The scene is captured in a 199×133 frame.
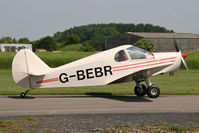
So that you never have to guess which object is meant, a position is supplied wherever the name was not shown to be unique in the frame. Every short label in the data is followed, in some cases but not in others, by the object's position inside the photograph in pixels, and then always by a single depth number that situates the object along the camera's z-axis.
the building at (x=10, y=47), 92.39
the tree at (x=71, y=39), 173.38
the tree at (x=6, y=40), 174.75
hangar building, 96.69
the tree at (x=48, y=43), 145.50
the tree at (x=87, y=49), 114.41
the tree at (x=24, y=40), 176.38
